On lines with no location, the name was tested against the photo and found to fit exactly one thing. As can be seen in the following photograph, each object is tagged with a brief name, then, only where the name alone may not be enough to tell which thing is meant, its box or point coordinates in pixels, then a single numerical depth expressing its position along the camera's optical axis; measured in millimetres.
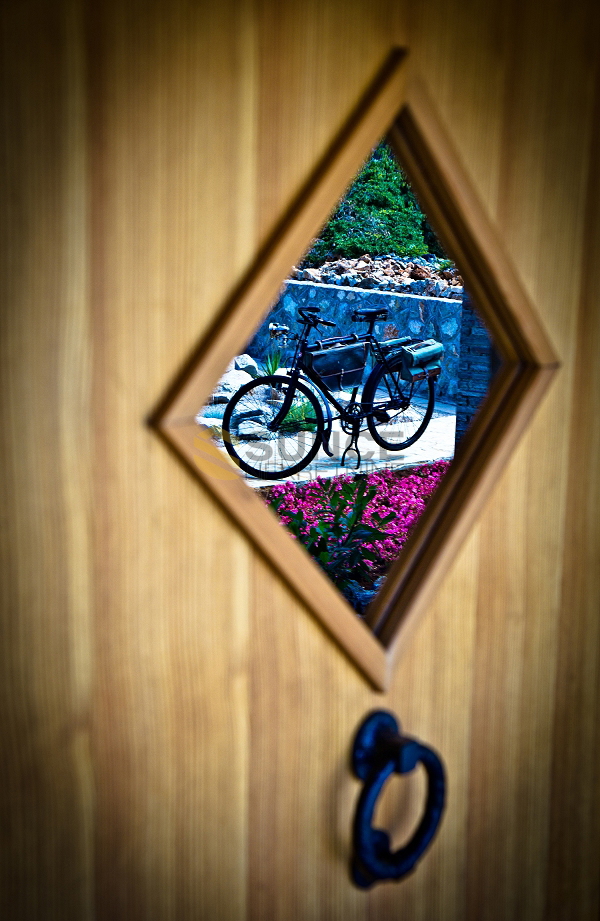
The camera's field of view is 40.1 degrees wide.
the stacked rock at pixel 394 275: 8367
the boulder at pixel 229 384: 6430
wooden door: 504
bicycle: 5273
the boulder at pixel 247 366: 7271
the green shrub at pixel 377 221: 10352
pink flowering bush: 2641
